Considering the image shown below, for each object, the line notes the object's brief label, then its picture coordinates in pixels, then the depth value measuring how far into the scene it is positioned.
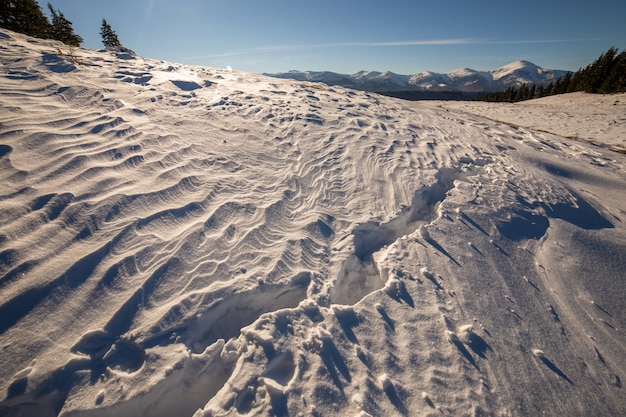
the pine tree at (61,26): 21.53
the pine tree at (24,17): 15.38
